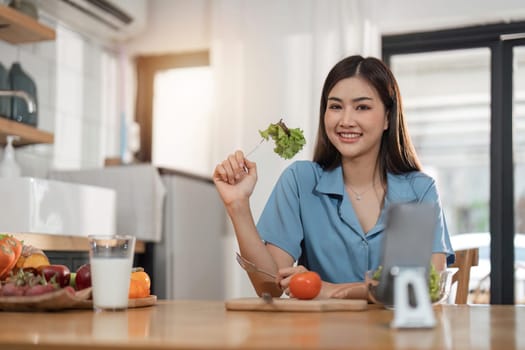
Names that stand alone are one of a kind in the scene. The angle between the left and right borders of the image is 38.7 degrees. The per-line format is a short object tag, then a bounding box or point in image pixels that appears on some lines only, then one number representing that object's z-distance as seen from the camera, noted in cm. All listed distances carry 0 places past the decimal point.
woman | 198
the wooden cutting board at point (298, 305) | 132
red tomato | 144
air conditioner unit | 386
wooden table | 85
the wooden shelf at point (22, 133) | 311
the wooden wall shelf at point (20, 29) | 315
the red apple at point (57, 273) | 142
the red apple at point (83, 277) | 142
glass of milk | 129
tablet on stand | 110
